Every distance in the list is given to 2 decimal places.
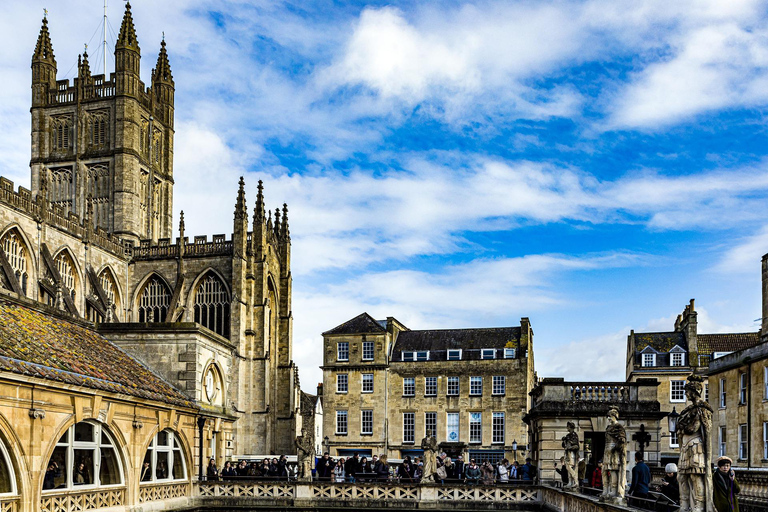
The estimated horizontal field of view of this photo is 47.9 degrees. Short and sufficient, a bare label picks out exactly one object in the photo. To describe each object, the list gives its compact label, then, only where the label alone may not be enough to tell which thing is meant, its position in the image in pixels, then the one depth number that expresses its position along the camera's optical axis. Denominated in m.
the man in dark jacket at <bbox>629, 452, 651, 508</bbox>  17.88
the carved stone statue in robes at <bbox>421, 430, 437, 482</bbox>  30.94
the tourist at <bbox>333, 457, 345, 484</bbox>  33.53
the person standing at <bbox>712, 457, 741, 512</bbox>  12.62
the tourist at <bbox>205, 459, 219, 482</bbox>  31.98
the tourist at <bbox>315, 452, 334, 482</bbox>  33.22
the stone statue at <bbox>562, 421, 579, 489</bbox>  24.34
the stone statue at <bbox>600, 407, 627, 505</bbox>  18.42
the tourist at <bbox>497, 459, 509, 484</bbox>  31.14
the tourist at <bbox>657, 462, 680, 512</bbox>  16.69
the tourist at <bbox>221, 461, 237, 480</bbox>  32.20
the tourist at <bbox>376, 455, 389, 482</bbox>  32.34
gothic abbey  34.88
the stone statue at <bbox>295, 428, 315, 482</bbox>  32.09
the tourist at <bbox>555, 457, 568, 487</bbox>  26.54
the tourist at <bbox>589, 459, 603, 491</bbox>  23.70
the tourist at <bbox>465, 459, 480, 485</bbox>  31.69
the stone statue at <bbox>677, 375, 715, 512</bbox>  12.86
